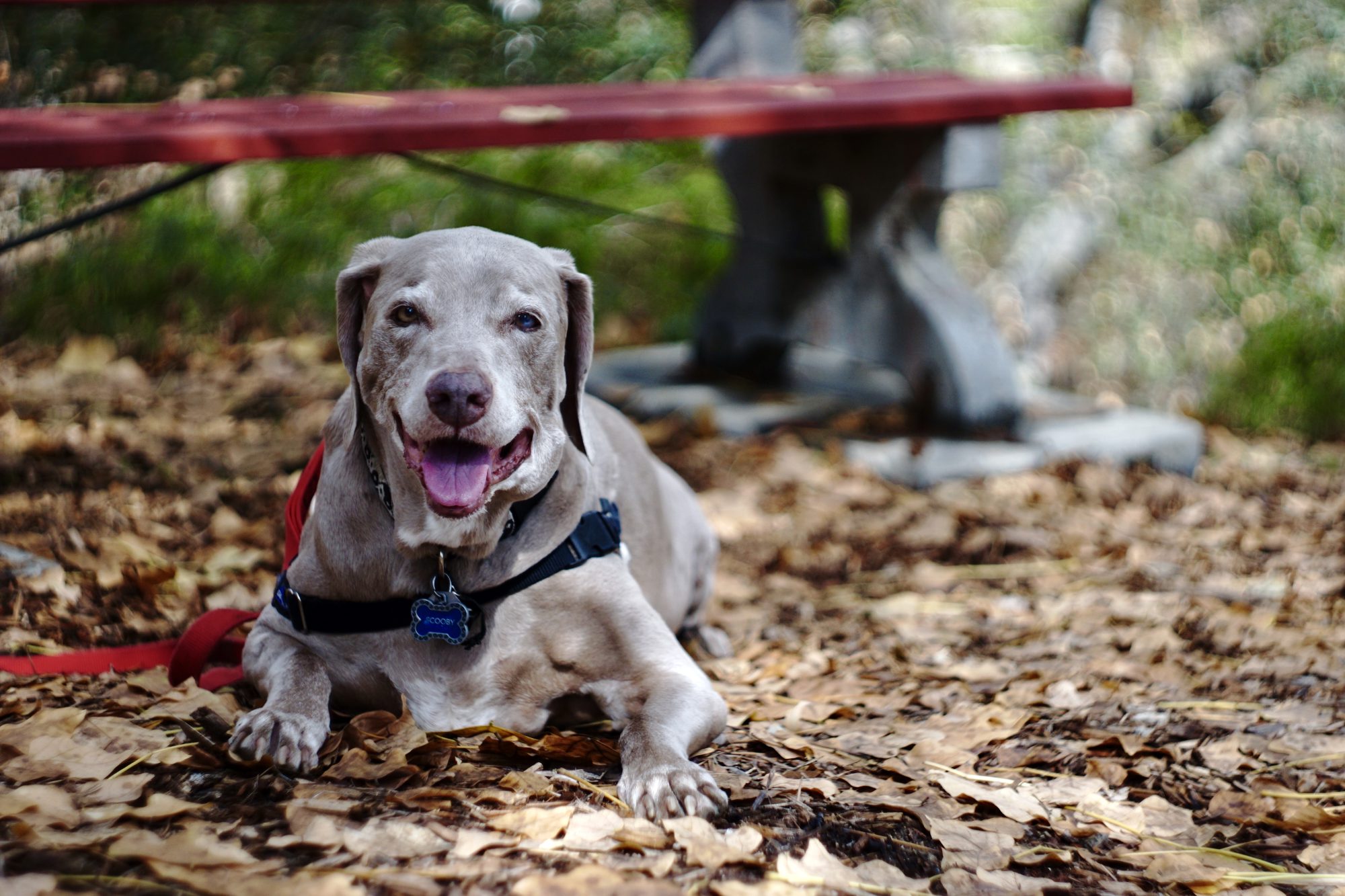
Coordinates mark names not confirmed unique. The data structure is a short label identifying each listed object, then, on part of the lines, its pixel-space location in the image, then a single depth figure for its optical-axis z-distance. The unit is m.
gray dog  2.33
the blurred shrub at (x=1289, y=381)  6.08
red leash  2.73
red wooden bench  3.77
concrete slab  5.05
